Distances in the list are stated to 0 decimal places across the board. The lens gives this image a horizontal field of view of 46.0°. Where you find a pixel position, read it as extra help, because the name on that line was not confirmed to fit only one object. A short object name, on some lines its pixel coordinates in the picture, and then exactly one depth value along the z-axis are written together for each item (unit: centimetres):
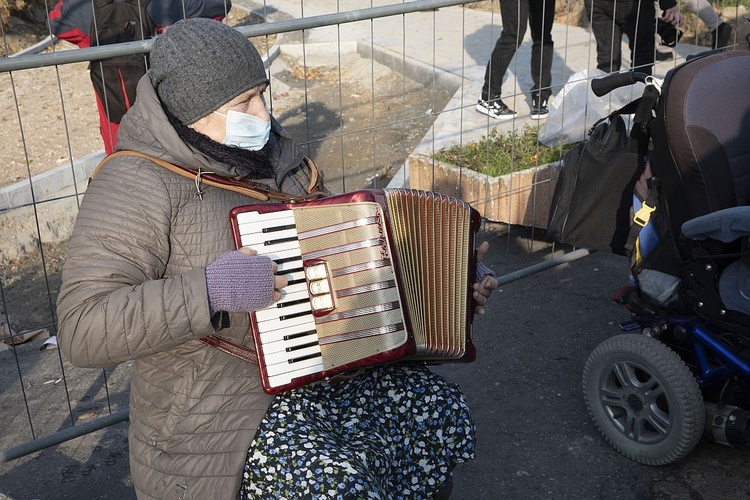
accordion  228
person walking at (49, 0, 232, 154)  472
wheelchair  297
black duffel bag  364
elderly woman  216
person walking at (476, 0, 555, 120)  616
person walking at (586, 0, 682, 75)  664
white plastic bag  514
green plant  516
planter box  498
